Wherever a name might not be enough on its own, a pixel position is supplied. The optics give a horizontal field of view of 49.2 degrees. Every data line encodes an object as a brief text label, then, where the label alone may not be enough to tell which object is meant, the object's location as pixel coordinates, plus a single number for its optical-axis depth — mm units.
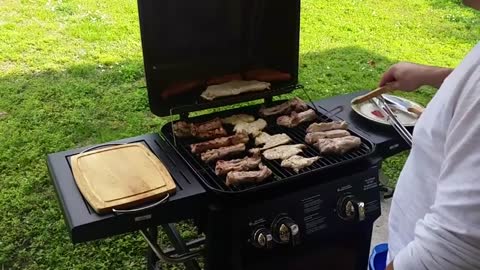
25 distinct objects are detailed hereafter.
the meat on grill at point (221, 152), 1701
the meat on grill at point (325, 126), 1876
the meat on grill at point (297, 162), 1644
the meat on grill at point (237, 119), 1964
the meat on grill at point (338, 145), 1723
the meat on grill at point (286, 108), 2037
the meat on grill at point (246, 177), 1553
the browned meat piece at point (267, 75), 2039
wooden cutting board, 1466
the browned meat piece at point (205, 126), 1867
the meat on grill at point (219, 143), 1746
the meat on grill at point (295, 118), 1952
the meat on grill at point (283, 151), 1719
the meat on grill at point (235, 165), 1625
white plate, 2016
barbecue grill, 1538
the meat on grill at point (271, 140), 1803
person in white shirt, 869
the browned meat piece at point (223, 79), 1983
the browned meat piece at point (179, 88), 1857
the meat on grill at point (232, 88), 1904
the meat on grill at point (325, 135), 1812
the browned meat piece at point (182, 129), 1848
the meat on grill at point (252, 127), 1872
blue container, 1696
